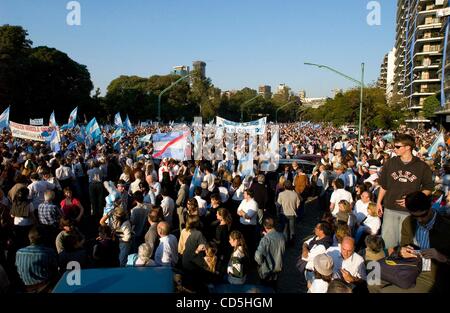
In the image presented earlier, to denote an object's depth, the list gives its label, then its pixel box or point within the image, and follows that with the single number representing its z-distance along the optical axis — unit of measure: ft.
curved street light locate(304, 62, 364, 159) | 71.91
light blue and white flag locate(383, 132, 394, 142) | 82.10
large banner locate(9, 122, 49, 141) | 54.13
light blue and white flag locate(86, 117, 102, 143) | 67.15
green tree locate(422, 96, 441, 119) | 189.16
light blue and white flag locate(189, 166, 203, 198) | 32.50
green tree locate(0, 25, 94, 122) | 152.15
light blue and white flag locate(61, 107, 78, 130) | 71.48
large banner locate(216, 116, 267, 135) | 60.85
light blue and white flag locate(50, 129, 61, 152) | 51.11
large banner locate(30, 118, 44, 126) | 86.79
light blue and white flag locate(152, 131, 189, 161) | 40.42
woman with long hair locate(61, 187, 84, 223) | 24.85
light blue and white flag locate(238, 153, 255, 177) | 37.09
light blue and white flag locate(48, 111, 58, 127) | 68.33
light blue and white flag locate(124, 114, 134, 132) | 89.42
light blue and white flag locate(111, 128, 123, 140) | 78.12
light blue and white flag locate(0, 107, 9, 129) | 60.23
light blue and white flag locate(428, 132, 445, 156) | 51.45
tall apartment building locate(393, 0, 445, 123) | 240.53
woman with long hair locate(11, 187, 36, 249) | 23.45
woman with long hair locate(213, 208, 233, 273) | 22.29
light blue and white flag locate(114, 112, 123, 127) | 88.11
